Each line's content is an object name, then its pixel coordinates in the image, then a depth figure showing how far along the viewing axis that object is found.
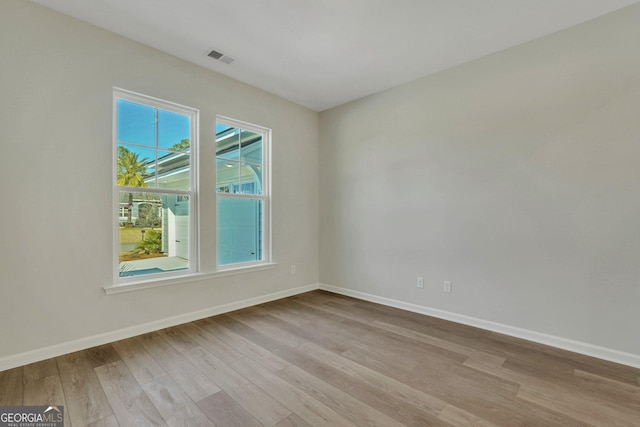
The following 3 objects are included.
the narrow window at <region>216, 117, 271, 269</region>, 3.40
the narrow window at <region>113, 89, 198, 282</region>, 2.67
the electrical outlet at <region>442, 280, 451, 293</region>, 3.09
